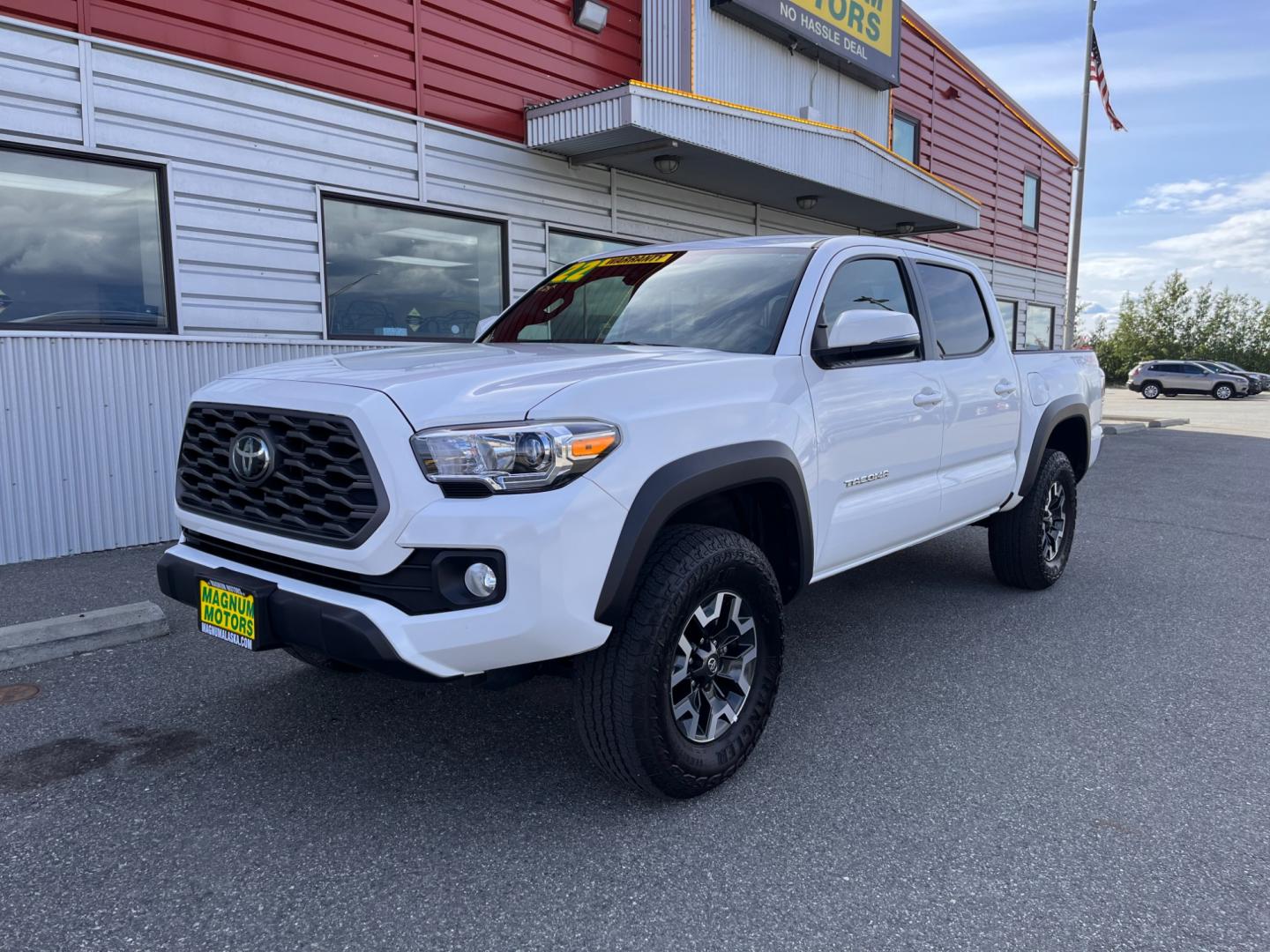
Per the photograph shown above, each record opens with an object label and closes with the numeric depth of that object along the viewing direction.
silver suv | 33.50
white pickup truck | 2.36
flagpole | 19.38
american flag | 19.28
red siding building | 5.76
